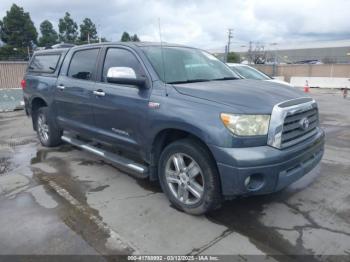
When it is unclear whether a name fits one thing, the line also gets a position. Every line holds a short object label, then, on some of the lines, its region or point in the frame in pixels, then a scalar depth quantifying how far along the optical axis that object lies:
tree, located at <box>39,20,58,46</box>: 57.23
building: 75.38
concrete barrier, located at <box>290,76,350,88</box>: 24.51
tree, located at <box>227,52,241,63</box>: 48.26
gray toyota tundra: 2.96
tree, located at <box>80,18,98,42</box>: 59.99
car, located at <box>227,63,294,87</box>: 10.05
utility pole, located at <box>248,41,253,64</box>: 61.55
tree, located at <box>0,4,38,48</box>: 51.84
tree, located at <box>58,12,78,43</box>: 58.47
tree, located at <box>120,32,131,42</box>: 52.66
